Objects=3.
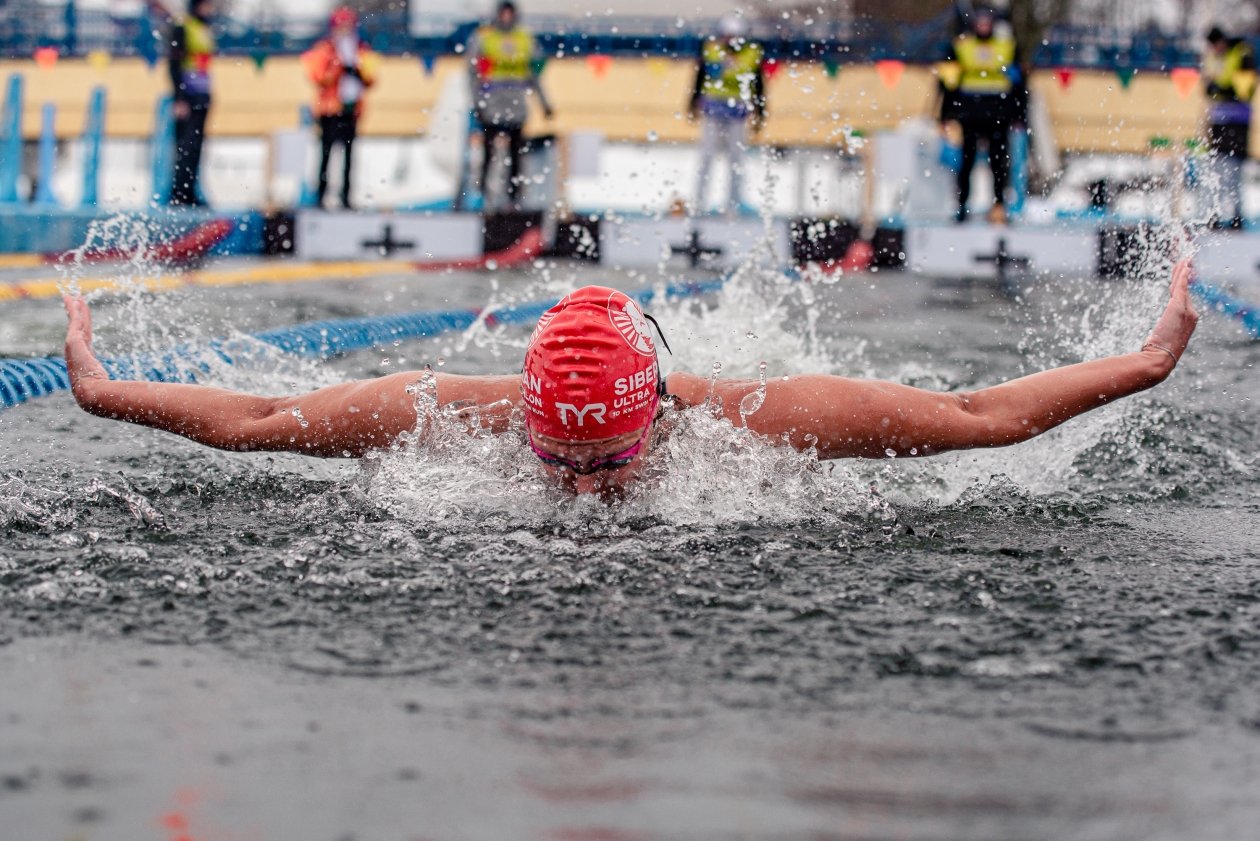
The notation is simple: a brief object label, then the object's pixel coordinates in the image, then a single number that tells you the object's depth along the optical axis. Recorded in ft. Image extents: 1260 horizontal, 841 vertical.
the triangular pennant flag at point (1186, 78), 56.54
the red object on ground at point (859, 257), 39.47
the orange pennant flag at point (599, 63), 59.06
